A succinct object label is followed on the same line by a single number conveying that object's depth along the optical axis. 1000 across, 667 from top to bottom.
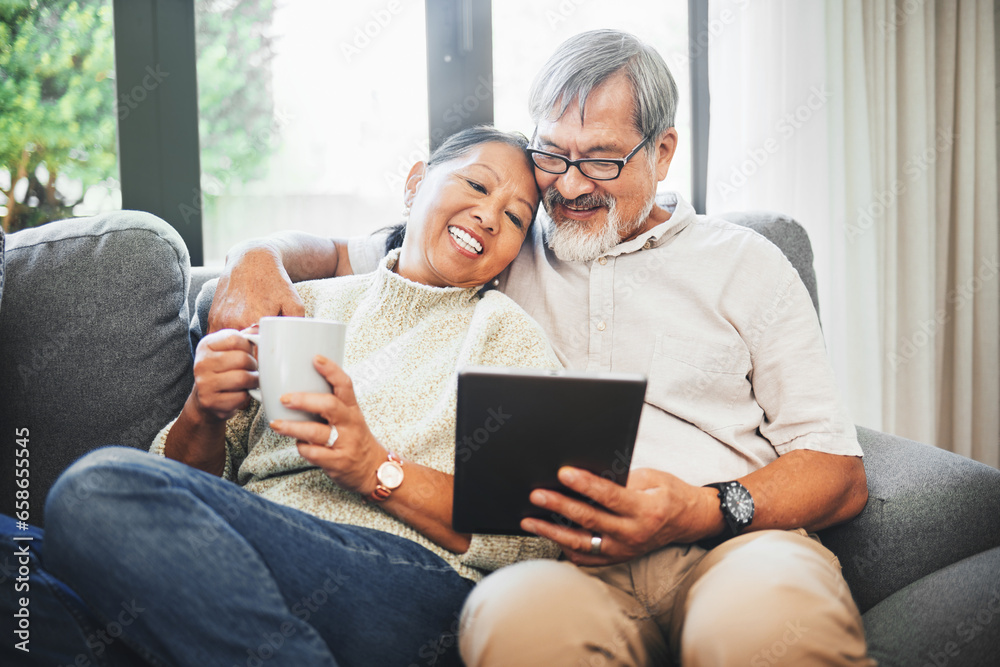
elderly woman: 0.76
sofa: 1.11
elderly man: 0.84
